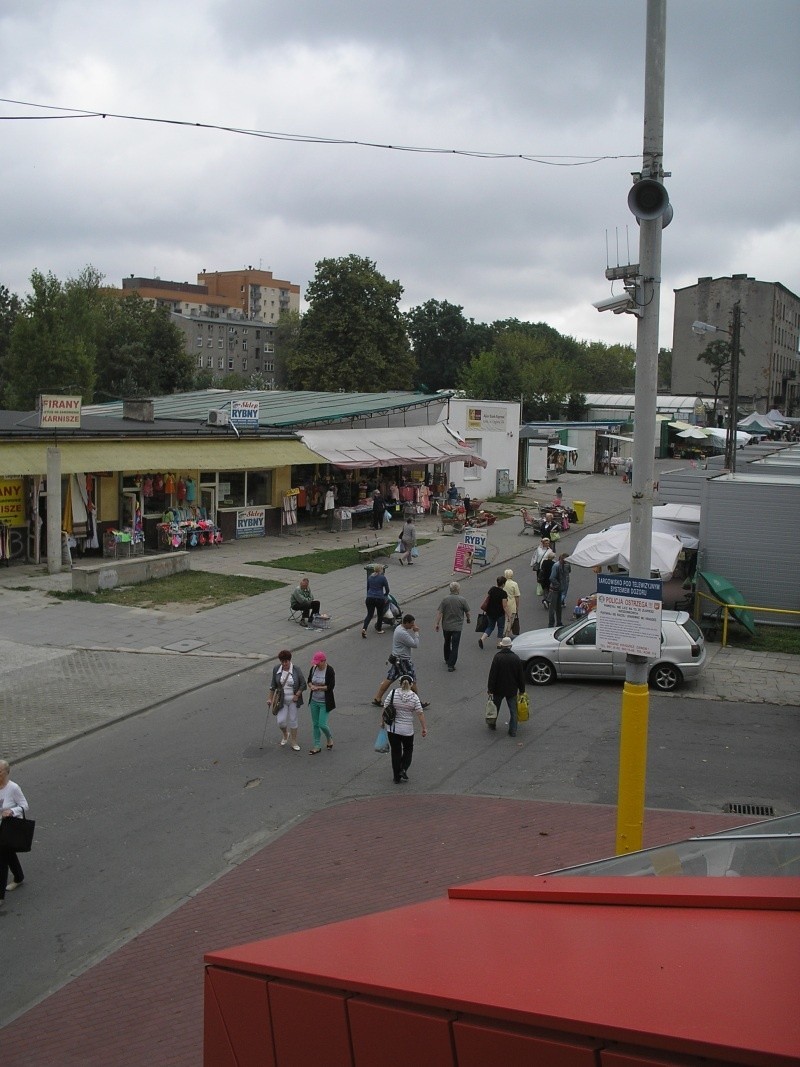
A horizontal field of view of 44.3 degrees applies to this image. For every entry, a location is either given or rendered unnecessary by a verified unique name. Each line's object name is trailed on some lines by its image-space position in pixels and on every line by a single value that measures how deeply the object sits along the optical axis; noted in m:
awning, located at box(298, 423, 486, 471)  33.72
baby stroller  20.39
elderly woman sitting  20.56
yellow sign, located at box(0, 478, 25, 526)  24.73
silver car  16.52
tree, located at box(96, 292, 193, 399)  68.50
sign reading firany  23.84
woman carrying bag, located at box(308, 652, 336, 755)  13.11
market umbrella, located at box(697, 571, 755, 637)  20.09
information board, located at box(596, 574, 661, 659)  8.39
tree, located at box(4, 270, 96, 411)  50.53
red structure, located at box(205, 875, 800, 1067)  2.66
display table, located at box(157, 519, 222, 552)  28.14
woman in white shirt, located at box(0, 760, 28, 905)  9.05
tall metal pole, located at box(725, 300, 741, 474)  30.34
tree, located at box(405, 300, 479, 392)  100.00
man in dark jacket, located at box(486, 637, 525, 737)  13.77
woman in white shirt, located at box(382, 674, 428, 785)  11.91
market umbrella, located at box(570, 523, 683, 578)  20.91
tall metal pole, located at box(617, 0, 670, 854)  8.16
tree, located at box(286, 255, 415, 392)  67.94
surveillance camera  8.33
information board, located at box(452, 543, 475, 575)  27.00
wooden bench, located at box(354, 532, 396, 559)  28.69
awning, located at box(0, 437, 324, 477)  23.72
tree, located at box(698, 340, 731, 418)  76.09
